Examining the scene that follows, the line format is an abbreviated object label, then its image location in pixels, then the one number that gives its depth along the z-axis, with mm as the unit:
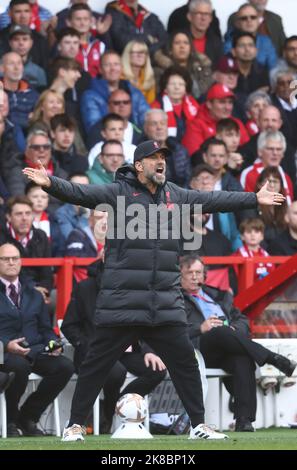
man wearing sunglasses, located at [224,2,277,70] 19391
